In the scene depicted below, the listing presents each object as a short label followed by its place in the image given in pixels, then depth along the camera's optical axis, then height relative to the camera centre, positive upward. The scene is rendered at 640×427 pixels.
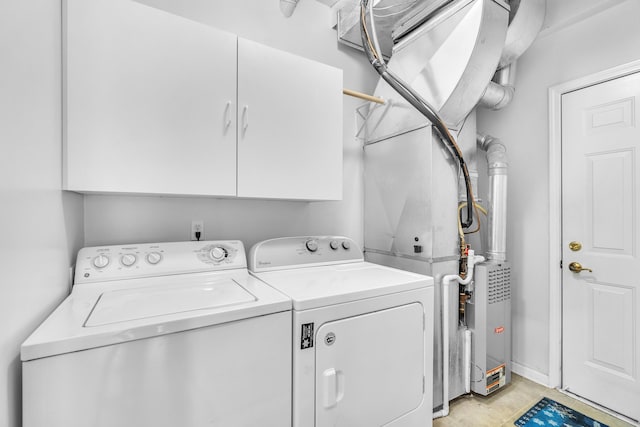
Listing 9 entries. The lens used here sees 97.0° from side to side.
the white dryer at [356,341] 1.12 -0.57
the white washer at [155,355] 0.76 -0.44
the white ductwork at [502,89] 2.26 +1.01
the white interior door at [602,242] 1.85 -0.20
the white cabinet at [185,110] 1.15 +0.49
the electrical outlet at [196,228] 1.71 -0.09
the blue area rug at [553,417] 1.79 -1.33
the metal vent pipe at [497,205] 2.16 +0.06
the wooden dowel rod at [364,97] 1.92 +0.82
